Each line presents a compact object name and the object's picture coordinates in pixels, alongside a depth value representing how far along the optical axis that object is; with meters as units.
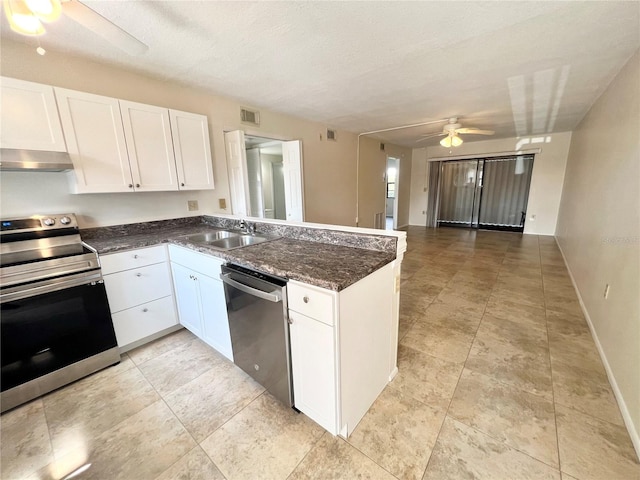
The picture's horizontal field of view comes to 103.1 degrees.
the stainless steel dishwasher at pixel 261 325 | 1.39
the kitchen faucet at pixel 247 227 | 2.38
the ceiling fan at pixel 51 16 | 0.97
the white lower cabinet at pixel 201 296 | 1.84
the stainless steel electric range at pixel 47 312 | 1.55
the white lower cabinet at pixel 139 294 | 1.96
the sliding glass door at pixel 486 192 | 6.34
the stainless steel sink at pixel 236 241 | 2.23
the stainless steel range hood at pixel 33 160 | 1.60
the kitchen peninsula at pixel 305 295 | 1.25
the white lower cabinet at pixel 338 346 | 1.22
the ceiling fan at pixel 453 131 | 4.03
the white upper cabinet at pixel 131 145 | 1.92
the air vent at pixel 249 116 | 3.20
